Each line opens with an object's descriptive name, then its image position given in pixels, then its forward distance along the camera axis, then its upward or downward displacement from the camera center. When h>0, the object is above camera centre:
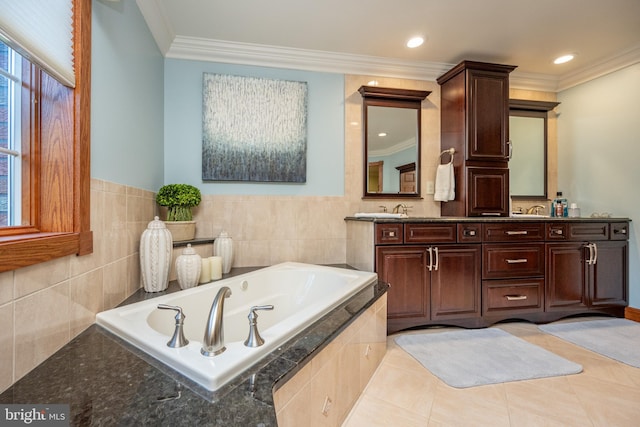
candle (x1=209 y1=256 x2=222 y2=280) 2.00 -0.37
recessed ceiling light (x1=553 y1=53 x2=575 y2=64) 2.71 +1.46
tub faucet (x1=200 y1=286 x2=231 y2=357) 0.85 -0.37
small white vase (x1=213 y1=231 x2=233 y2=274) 2.22 -0.28
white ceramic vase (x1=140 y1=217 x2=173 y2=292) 1.65 -0.25
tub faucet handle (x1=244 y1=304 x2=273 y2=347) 0.90 -0.39
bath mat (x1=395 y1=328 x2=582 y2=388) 1.69 -0.94
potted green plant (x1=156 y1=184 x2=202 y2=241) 2.09 +0.06
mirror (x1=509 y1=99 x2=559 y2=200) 3.12 +0.70
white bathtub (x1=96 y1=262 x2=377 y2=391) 0.82 -0.43
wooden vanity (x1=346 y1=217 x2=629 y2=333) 2.21 -0.43
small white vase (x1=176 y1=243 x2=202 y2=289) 1.76 -0.35
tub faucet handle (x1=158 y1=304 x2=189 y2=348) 0.91 -0.39
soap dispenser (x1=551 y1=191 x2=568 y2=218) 3.01 +0.05
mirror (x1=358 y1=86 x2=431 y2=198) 2.75 +0.70
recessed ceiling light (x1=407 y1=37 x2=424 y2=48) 2.40 +1.43
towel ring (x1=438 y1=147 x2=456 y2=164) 2.75 +0.59
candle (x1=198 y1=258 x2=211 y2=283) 1.94 -0.39
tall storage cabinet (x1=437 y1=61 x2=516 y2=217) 2.62 +0.69
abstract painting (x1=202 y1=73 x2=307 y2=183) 2.46 +0.73
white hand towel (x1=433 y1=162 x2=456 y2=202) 2.72 +0.27
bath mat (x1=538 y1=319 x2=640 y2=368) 1.96 -0.94
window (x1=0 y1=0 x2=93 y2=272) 1.00 +0.22
